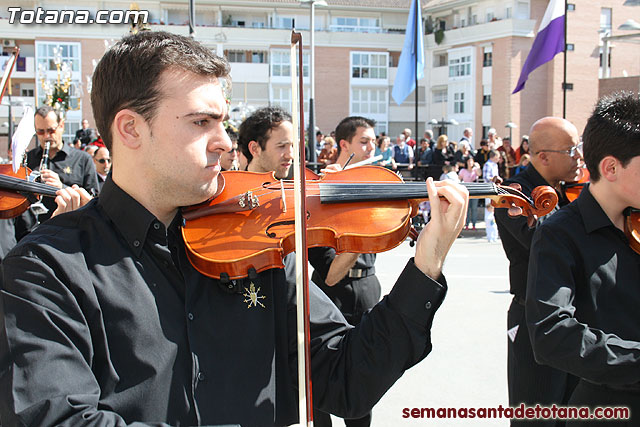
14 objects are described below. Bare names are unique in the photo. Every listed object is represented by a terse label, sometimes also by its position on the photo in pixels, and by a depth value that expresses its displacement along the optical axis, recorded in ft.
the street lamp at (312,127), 48.14
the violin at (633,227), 7.91
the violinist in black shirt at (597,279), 7.22
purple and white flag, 38.04
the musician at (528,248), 10.03
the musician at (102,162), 25.27
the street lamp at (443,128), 115.30
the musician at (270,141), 13.70
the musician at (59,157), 20.42
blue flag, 43.96
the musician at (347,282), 11.37
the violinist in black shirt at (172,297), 4.86
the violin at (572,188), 12.49
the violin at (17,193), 10.41
